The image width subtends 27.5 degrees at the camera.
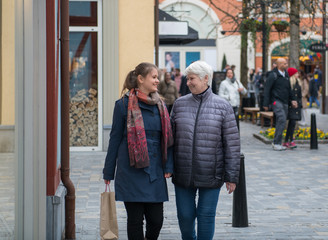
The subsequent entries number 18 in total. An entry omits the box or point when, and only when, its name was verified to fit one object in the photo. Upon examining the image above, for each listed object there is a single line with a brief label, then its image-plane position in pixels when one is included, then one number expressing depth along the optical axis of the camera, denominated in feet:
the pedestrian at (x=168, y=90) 58.52
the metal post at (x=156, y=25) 44.37
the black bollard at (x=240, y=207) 21.39
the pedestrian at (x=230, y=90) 51.42
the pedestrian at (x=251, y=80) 107.60
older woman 16.07
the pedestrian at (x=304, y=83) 85.51
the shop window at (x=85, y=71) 43.88
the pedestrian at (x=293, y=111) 45.44
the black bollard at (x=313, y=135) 45.70
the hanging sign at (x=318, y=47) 79.41
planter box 49.52
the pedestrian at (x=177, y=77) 81.78
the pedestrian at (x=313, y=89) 107.45
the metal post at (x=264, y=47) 66.70
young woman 15.60
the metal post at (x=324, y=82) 86.82
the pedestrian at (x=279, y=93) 44.75
